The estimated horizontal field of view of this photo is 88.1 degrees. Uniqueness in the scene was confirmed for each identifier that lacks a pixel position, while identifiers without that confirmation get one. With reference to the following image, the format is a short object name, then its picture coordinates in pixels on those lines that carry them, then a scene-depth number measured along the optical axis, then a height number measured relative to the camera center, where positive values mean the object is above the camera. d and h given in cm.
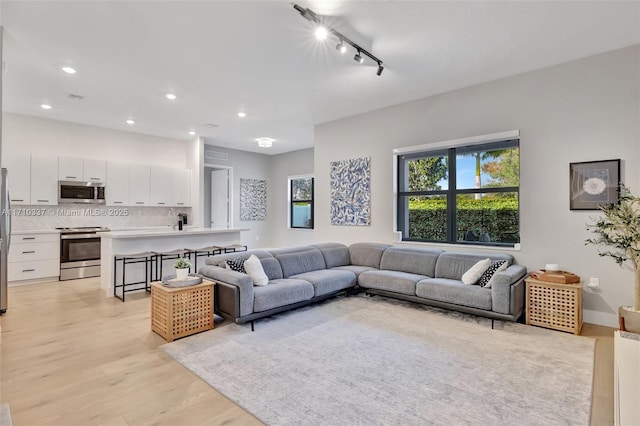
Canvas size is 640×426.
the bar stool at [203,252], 574 -68
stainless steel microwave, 602 +38
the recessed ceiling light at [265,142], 727 +159
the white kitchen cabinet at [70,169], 600 +81
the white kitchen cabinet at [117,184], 654 +58
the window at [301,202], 891 +32
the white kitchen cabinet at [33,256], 537 -73
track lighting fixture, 282 +171
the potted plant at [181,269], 353 -60
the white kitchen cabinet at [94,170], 625 +82
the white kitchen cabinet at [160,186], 711 +58
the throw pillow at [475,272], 391 -68
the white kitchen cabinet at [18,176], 545 +62
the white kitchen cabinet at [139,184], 682 +60
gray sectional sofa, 350 -83
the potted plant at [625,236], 309 -20
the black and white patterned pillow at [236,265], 394 -62
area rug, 208 -123
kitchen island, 493 -51
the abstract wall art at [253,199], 903 +40
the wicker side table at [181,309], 324 -98
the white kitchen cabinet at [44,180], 572 +57
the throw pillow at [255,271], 388 -68
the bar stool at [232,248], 616 -66
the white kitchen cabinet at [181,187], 744 +59
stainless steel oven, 582 -73
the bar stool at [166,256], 536 -72
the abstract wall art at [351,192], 579 +40
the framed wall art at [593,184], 353 +34
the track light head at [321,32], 301 +168
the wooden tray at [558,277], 348 -66
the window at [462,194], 445 +30
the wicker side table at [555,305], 338 -96
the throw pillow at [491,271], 382 -66
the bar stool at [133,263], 483 -80
